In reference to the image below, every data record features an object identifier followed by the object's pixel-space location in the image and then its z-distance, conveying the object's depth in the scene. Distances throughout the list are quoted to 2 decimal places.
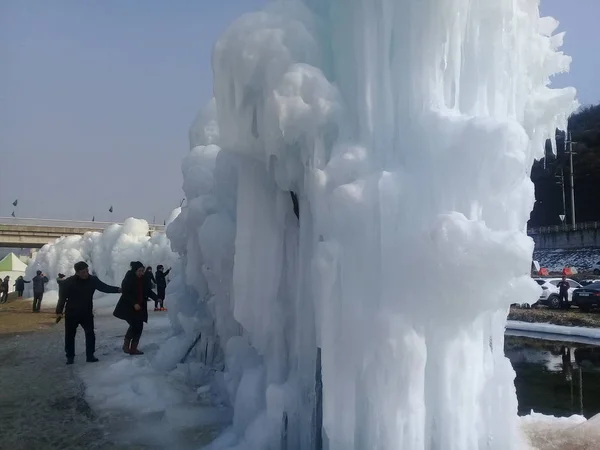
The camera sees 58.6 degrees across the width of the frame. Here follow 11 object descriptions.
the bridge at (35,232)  39.00
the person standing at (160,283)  17.58
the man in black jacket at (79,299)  8.64
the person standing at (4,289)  29.05
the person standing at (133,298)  8.80
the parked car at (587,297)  18.30
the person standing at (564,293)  19.09
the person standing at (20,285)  29.56
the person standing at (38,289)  21.14
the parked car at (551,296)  20.34
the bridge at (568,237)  42.12
